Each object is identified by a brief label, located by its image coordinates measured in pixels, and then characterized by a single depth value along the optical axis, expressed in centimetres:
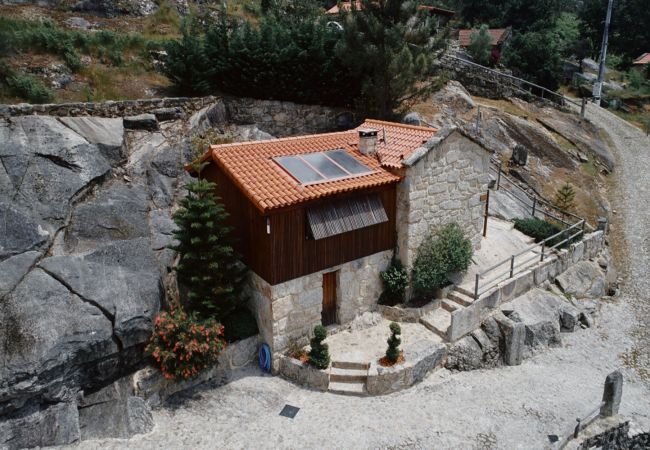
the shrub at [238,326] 1512
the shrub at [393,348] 1469
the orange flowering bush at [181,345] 1350
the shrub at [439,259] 1733
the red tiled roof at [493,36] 4632
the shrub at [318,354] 1445
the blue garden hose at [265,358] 1506
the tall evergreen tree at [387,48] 2411
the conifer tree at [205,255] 1420
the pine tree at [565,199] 2691
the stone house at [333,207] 1467
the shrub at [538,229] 2272
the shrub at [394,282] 1711
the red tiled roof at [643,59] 5297
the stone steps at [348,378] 1446
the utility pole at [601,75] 4261
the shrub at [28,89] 1947
